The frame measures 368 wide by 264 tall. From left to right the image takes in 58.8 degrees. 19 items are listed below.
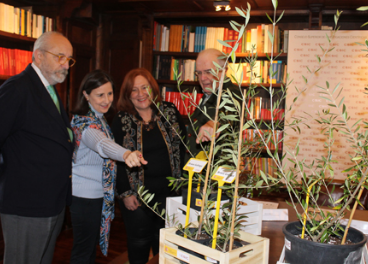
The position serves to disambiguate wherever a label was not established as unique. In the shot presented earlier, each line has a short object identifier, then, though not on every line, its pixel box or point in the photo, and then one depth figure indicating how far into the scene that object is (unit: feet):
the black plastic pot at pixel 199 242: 2.99
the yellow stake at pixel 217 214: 2.82
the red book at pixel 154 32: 14.21
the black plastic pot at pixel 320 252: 2.75
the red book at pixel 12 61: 11.00
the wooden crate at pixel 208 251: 2.73
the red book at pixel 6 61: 10.80
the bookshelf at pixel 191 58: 12.92
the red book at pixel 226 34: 13.43
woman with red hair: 7.32
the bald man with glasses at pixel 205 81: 7.12
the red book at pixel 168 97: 14.34
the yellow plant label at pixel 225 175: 2.74
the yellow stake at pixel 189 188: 3.26
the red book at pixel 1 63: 10.71
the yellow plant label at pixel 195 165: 3.17
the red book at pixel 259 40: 12.91
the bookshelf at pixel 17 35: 10.74
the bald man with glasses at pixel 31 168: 5.59
